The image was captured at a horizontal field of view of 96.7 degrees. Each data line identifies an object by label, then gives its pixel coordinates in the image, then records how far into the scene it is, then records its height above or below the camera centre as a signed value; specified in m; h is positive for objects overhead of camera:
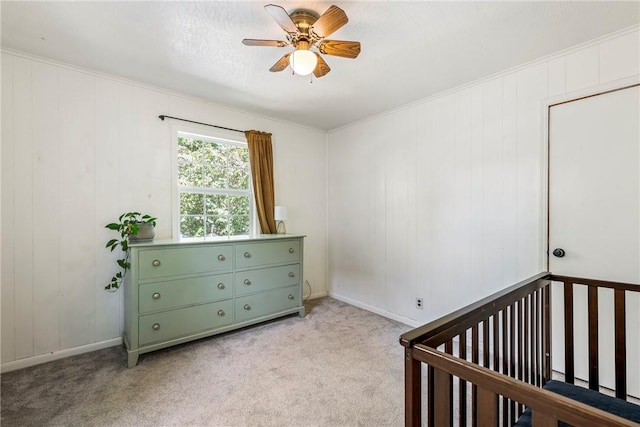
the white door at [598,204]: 1.83 +0.07
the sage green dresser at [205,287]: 2.27 -0.67
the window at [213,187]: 3.02 +0.32
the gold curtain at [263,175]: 3.35 +0.47
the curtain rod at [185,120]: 2.79 +0.98
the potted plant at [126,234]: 2.36 -0.16
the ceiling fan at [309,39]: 1.59 +1.08
